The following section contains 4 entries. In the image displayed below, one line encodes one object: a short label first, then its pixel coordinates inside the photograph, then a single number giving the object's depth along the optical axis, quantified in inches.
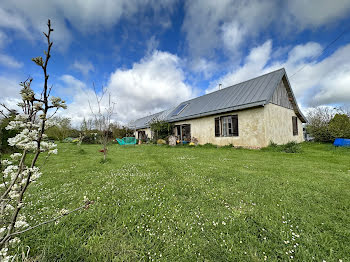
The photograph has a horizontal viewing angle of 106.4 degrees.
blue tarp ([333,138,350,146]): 338.3
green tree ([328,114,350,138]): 390.0
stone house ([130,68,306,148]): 350.0
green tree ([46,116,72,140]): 650.3
